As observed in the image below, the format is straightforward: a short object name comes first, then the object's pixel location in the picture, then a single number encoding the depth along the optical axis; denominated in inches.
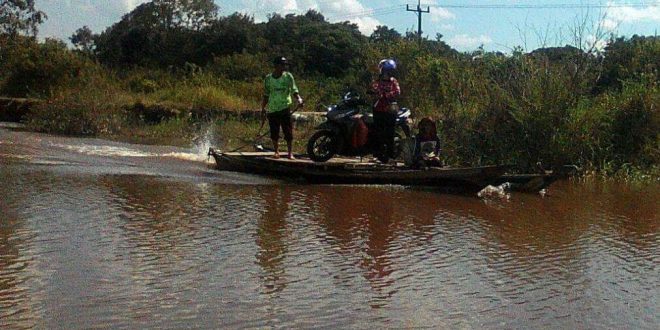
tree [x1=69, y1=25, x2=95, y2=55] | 3222.0
